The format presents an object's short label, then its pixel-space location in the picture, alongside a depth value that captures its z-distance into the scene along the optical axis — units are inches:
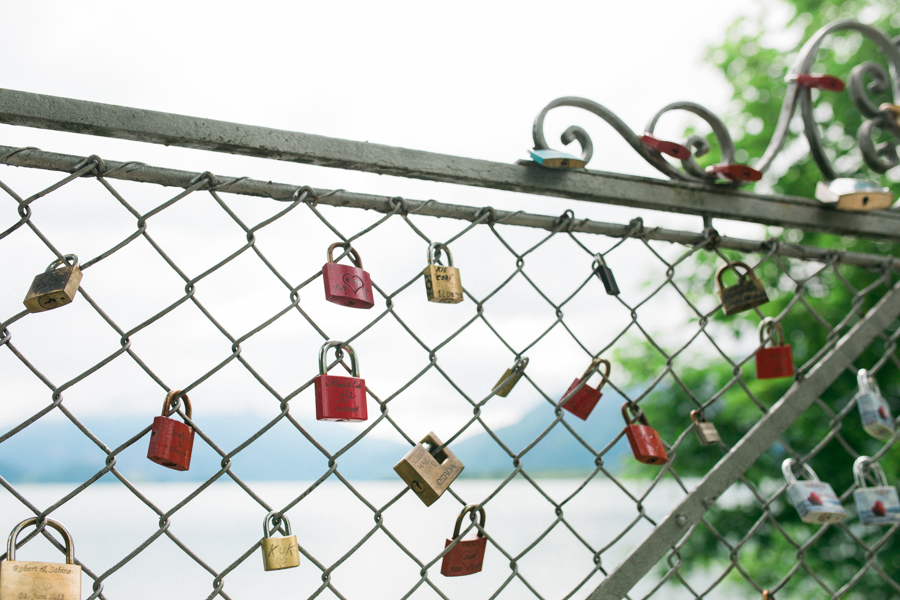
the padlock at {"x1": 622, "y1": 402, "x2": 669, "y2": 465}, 55.1
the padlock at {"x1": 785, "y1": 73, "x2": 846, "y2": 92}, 69.0
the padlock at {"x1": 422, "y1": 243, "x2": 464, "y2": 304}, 48.3
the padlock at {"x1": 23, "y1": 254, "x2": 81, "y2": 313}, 36.4
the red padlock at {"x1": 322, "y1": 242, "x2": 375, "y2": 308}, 43.9
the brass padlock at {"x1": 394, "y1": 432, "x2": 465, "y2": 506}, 44.7
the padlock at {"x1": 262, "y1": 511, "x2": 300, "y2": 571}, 40.5
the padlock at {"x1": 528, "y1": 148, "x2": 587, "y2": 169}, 53.9
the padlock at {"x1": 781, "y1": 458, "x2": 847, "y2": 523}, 61.8
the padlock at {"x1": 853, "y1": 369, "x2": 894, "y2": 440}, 68.3
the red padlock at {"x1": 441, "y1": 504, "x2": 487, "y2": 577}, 48.3
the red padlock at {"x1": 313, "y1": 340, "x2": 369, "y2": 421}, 42.2
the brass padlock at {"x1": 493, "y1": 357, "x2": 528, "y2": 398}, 52.1
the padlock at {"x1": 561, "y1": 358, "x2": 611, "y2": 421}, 55.1
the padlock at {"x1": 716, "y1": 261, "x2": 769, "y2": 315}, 61.5
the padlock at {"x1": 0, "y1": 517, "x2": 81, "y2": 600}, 32.4
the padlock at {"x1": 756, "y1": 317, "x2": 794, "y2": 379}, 63.3
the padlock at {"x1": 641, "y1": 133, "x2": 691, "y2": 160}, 59.6
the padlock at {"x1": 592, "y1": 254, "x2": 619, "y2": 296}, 56.7
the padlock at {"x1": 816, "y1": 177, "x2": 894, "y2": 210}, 68.0
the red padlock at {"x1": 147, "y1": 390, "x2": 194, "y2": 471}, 38.3
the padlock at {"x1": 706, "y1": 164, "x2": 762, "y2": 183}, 62.2
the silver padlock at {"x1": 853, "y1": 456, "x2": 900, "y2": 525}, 65.8
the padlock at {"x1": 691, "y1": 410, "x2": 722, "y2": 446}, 59.8
